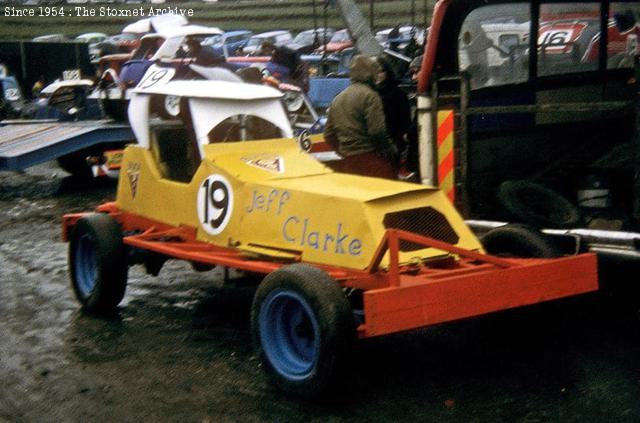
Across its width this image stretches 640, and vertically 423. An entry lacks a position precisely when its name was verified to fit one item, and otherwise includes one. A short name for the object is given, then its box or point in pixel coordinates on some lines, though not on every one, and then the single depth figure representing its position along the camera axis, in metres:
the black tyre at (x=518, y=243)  5.73
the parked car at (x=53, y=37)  32.35
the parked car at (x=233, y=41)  26.78
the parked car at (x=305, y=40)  25.44
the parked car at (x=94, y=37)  32.62
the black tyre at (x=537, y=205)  6.55
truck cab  6.66
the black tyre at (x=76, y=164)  14.52
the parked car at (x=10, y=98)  19.22
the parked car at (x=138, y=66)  14.53
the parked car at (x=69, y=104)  15.62
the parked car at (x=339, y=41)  24.88
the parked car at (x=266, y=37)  26.04
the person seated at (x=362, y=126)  7.54
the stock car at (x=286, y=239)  4.90
